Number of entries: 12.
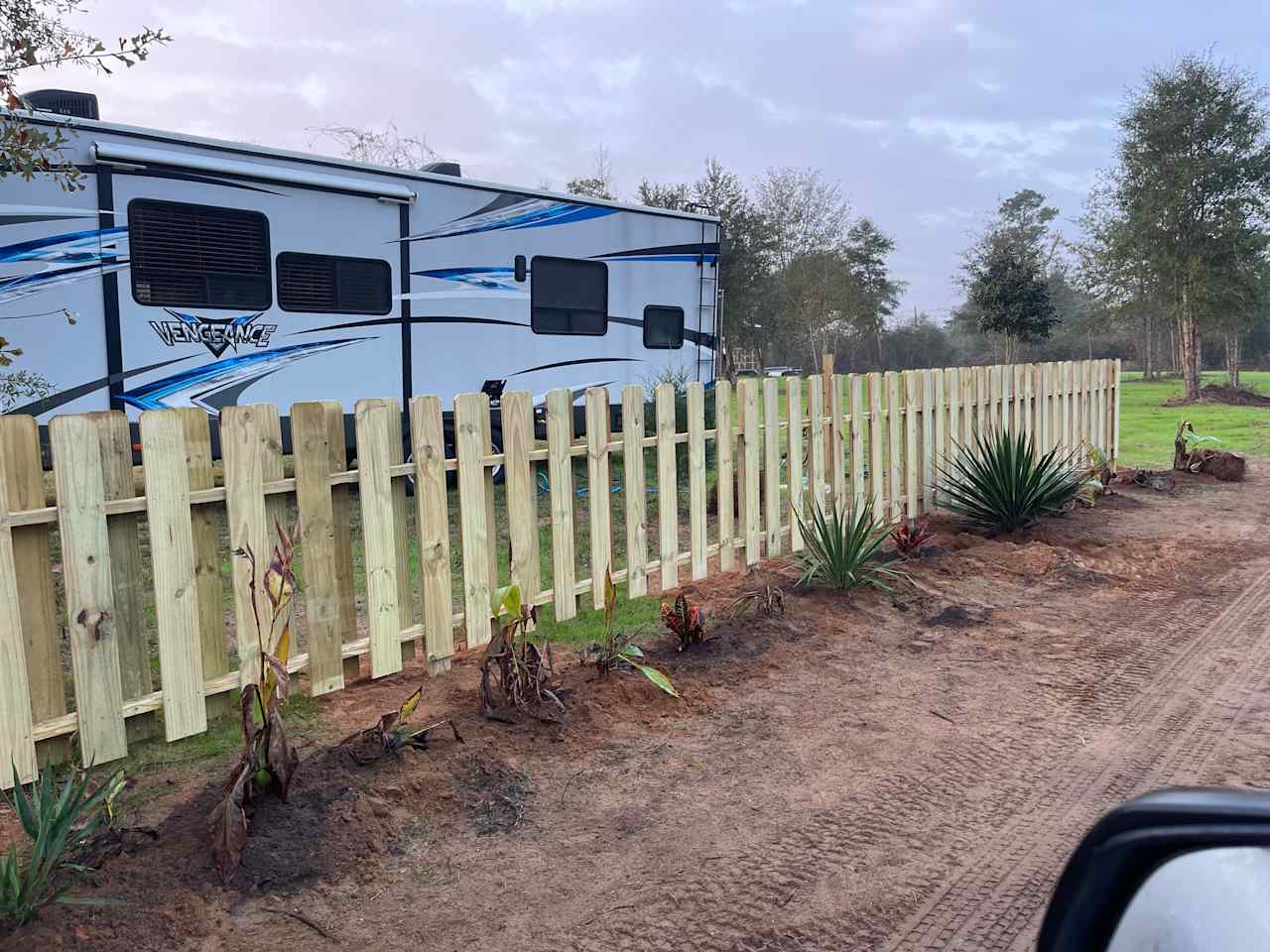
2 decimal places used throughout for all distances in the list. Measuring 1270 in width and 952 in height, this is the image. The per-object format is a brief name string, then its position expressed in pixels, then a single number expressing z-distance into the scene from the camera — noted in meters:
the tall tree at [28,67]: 4.02
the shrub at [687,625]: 4.96
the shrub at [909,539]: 6.99
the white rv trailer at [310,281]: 7.36
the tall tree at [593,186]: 30.95
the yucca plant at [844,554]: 6.07
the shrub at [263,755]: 2.91
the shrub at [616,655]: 4.39
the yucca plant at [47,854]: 2.55
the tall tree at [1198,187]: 25.78
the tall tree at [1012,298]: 22.02
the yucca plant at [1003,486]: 7.95
